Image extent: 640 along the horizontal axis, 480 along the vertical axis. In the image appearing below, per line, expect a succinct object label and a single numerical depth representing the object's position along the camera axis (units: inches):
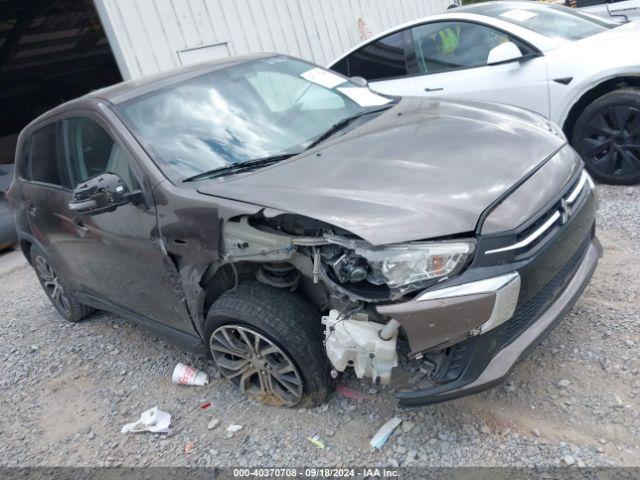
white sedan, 174.6
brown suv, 87.8
